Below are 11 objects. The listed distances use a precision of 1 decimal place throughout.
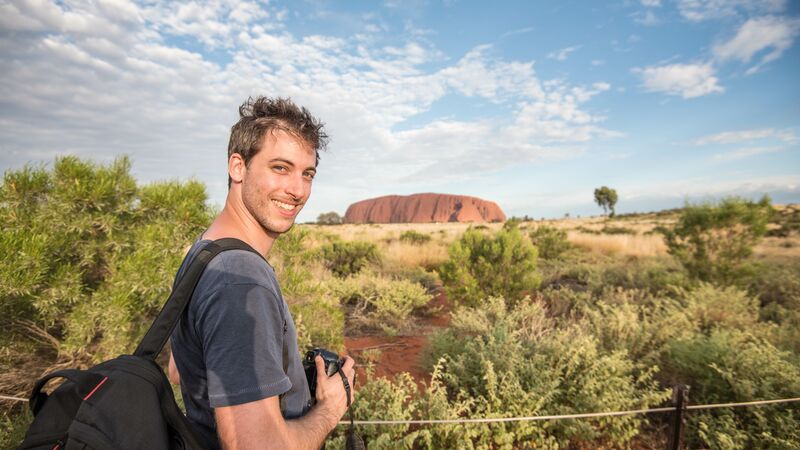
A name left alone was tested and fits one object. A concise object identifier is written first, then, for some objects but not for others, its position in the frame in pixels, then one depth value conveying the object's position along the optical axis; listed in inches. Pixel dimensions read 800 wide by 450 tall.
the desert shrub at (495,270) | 288.2
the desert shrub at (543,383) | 125.2
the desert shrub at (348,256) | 417.4
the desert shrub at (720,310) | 206.7
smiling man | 36.8
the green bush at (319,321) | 185.8
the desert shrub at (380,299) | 273.4
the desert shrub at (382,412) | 111.4
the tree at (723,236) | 282.8
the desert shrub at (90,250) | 125.9
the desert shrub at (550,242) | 532.4
